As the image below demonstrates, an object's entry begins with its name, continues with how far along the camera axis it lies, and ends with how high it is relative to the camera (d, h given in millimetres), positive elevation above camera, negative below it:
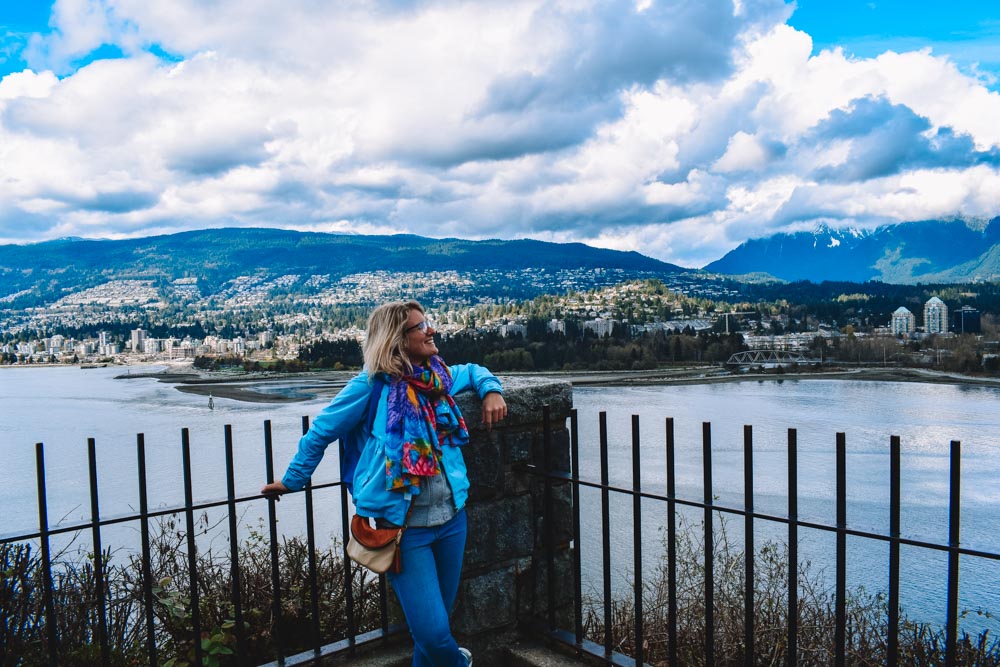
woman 2107 -433
